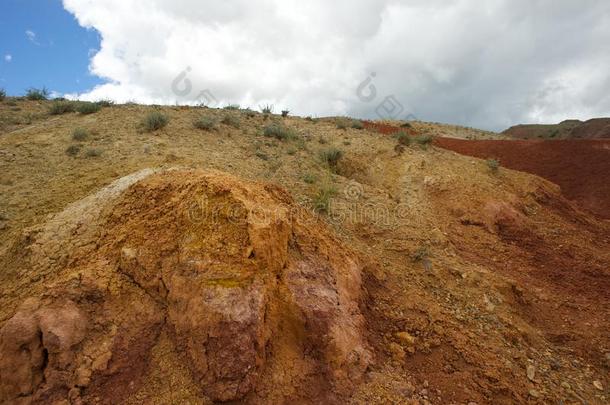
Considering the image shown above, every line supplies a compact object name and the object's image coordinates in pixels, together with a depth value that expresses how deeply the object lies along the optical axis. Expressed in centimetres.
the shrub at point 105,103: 1029
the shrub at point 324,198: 578
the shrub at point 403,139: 1017
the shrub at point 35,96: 1192
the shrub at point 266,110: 1316
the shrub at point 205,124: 836
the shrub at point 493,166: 905
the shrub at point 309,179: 658
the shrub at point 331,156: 829
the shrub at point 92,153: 595
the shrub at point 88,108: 905
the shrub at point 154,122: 755
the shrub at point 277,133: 915
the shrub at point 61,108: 937
